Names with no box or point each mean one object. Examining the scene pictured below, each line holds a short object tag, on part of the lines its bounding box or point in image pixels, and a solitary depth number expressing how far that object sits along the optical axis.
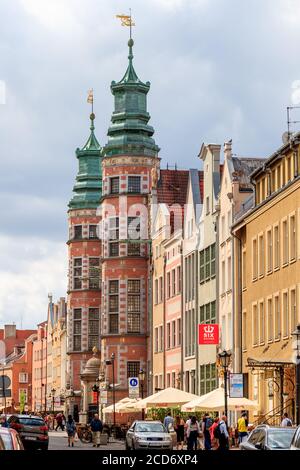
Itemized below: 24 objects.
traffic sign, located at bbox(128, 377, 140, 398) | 68.75
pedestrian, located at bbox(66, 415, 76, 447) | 64.44
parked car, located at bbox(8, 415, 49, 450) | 49.59
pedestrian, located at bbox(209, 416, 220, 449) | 47.27
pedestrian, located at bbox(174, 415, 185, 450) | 60.00
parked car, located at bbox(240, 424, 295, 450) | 26.34
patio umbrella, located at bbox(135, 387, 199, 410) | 60.41
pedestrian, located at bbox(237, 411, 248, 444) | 49.06
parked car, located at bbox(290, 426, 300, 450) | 23.06
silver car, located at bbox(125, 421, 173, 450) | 45.66
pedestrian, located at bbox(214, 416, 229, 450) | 45.75
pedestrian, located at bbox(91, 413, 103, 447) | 60.16
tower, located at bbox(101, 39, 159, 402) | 90.69
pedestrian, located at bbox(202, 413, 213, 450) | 49.25
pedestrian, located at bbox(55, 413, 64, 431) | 100.88
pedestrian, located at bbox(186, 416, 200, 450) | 50.12
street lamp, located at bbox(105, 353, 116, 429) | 86.19
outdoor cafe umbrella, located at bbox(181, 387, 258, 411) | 50.62
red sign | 64.81
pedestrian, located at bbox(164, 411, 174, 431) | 57.34
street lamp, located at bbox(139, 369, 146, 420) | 78.54
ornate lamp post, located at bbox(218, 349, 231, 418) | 46.58
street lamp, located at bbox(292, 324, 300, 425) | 41.41
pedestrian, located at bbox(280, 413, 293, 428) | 42.58
